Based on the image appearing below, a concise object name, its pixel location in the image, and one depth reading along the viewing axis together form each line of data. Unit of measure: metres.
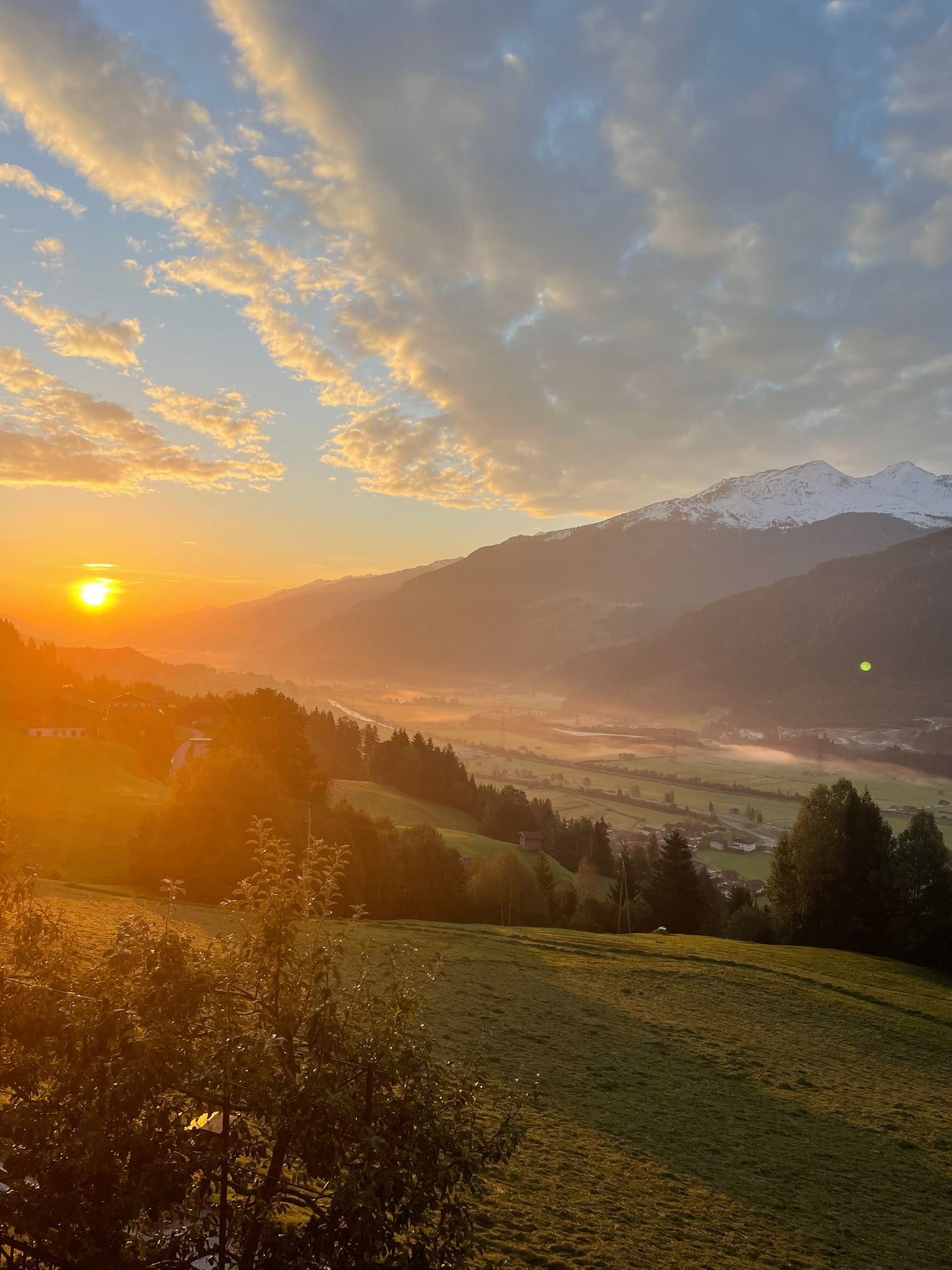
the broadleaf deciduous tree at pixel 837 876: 57.69
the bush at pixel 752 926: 61.19
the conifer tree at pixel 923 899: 55.62
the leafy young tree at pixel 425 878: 54.16
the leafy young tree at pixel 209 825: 45.72
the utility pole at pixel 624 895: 62.94
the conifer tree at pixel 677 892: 65.75
